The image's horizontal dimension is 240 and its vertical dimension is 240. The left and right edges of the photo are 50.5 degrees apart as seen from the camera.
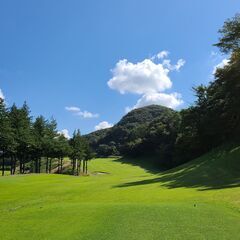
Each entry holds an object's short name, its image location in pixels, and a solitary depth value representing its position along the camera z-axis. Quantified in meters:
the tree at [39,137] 50.22
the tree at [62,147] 53.46
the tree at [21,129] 45.80
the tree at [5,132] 40.54
